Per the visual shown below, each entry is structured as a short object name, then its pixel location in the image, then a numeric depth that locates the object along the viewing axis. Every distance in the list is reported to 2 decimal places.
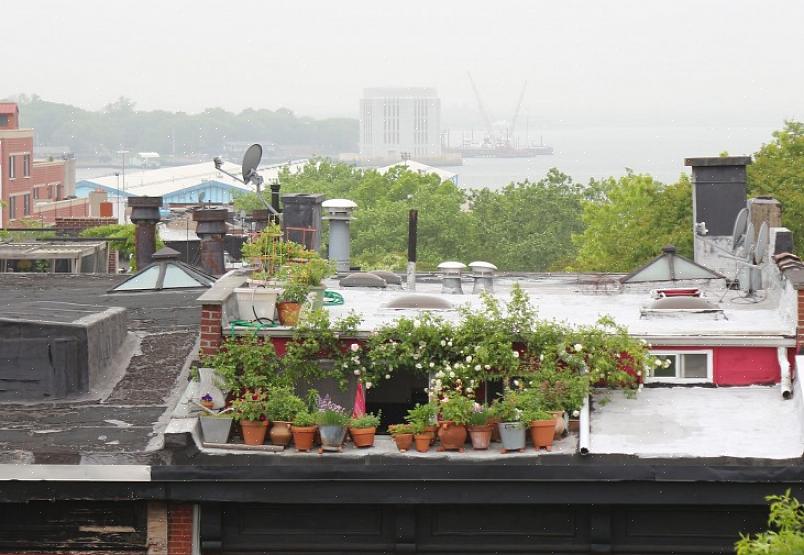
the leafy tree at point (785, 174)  61.44
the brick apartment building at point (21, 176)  132.38
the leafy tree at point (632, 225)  64.00
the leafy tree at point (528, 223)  111.38
